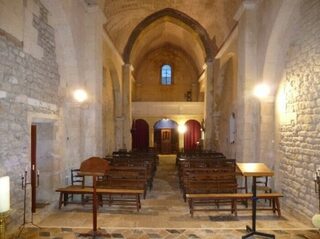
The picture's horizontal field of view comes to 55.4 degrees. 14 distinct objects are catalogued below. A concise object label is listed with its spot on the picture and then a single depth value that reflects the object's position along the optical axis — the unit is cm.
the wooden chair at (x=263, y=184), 741
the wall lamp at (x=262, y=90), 805
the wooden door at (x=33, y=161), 680
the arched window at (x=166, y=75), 2478
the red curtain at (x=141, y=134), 2144
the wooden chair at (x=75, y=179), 806
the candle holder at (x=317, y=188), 404
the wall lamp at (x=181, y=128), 2058
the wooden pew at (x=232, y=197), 643
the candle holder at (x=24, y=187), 557
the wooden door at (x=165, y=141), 2195
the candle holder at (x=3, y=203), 351
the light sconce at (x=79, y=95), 841
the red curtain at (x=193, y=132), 2122
